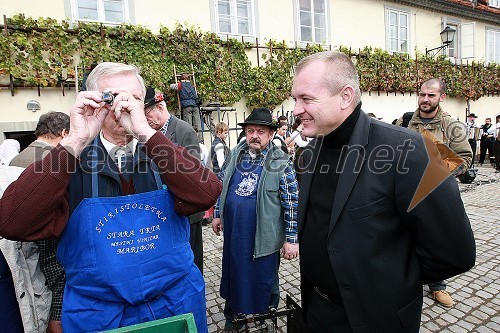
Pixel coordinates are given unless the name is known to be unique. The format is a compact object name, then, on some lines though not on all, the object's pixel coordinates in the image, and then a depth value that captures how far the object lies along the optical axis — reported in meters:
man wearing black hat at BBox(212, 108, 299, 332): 3.02
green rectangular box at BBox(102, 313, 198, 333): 1.24
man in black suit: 1.63
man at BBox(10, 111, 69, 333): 1.76
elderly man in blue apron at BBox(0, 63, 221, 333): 1.41
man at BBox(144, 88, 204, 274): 3.18
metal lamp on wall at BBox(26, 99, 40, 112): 6.69
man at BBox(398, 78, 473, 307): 3.50
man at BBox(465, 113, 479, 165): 13.21
